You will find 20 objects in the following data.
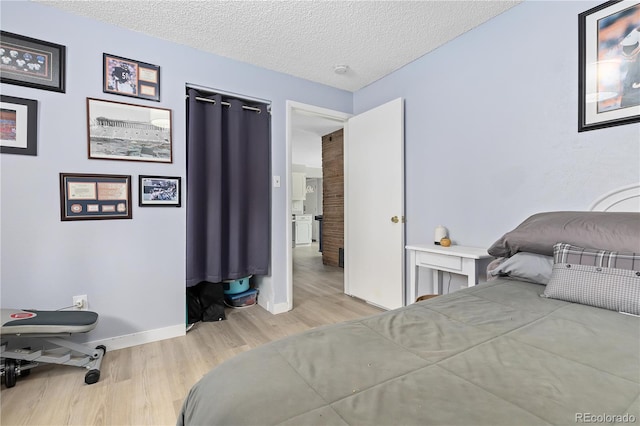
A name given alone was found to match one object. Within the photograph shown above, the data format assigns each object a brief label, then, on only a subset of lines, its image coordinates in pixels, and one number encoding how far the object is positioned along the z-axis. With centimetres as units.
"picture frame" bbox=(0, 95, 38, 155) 191
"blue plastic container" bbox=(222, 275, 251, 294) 320
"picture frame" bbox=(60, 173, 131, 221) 211
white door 296
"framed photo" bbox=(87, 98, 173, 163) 219
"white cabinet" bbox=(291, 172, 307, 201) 804
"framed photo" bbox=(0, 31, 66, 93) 192
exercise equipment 170
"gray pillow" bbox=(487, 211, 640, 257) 130
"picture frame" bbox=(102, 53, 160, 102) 224
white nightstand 211
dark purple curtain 265
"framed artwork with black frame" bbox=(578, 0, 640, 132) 161
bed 60
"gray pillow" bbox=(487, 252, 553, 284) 152
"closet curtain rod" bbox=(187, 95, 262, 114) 266
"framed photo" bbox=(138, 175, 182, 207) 237
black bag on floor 281
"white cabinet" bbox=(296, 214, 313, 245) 874
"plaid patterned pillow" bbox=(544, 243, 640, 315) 115
